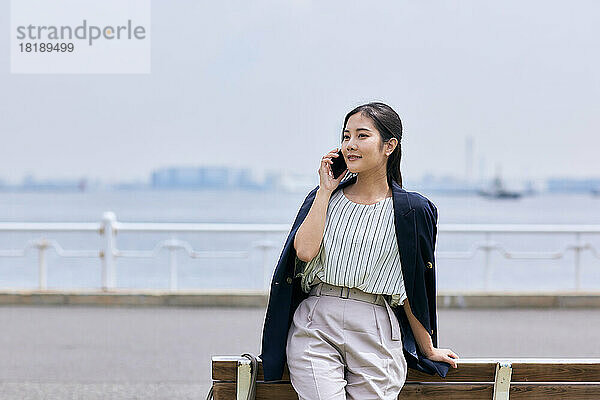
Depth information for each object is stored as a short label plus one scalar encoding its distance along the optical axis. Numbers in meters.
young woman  2.92
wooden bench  3.05
